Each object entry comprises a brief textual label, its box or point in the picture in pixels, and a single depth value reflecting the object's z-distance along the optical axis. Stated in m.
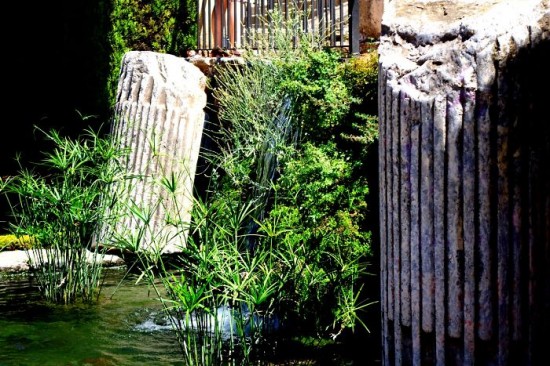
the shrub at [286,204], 4.30
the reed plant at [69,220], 6.01
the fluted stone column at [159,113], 7.95
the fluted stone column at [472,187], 3.24
